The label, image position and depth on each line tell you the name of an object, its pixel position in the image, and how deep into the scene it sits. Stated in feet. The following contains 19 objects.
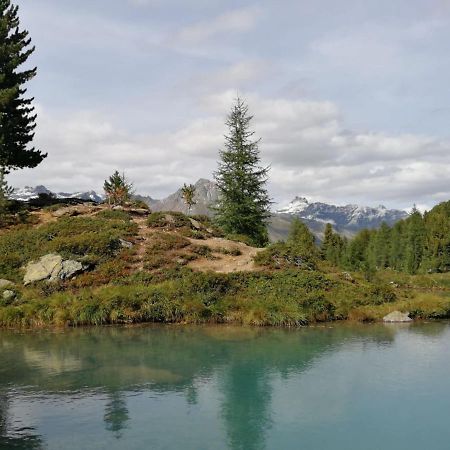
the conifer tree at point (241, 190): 183.83
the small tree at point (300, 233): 336.08
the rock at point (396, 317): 107.65
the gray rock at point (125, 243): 138.63
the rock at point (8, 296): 111.75
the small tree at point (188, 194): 293.43
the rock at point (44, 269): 121.70
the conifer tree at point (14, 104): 167.63
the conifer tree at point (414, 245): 364.38
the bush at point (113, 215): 164.45
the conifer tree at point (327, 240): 424.87
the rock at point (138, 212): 179.89
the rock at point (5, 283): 117.50
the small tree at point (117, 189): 244.22
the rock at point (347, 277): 127.65
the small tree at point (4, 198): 158.00
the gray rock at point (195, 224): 167.94
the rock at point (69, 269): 122.31
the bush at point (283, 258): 130.31
